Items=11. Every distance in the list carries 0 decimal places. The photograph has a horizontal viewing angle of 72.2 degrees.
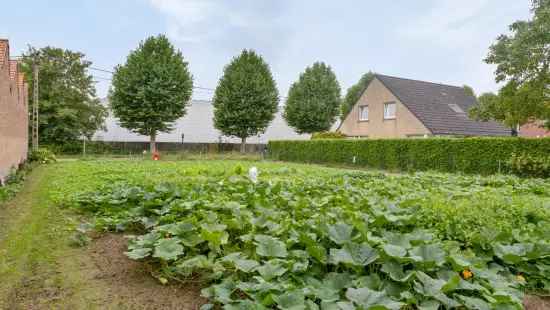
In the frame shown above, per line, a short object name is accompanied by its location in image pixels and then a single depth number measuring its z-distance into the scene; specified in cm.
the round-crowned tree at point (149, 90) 2458
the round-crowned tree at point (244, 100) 2784
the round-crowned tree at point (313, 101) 3194
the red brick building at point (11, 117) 902
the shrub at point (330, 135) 2408
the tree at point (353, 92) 4184
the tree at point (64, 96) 2722
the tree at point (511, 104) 1226
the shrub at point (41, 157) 1780
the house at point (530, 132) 3051
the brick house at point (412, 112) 2125
